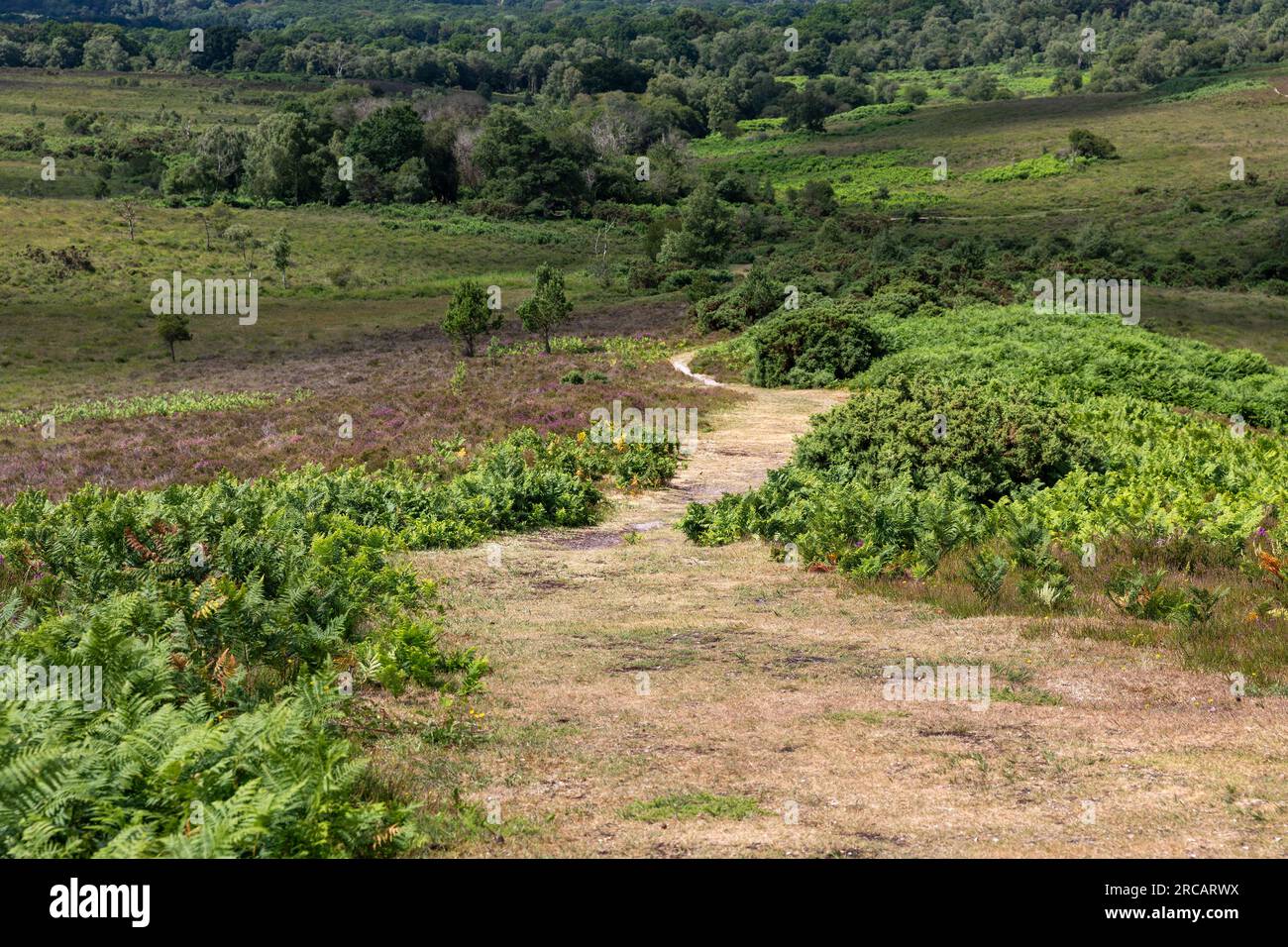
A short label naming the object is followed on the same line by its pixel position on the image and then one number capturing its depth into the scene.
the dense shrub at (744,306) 46.06
